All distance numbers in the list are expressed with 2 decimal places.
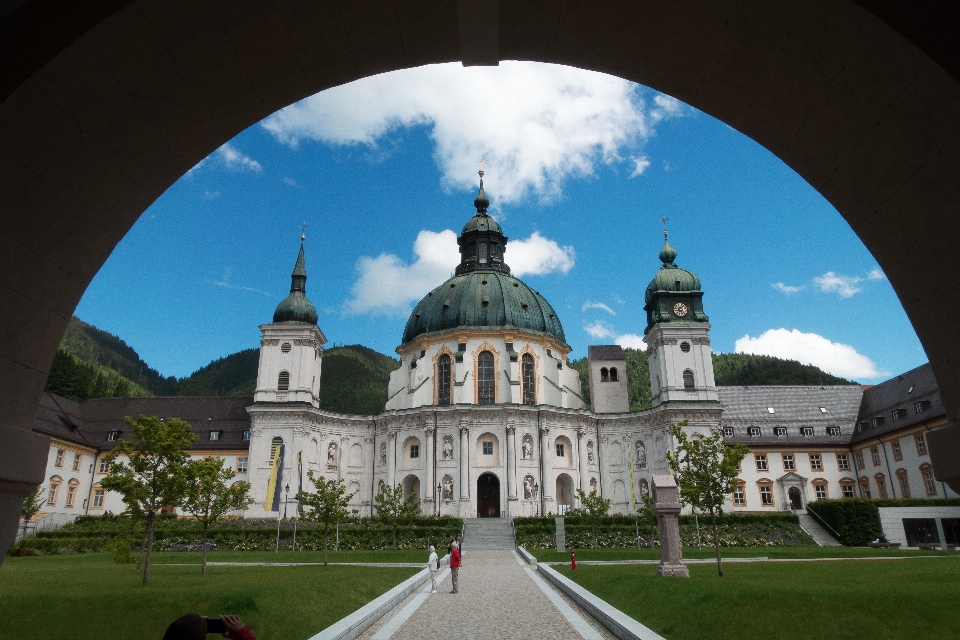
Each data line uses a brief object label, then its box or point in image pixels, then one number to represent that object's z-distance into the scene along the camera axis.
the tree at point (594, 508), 48.61
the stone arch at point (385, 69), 4.07
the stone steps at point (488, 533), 52.44
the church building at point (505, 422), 67.44
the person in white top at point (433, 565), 22.69
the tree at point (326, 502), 38.38
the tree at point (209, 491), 29.03
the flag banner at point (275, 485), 64.94
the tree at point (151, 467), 25.94
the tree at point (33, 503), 43.25
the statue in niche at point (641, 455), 72.79
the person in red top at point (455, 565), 22.47
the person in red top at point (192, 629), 4.14
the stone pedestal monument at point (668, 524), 23.20
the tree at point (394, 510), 49.59
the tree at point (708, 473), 28.77
